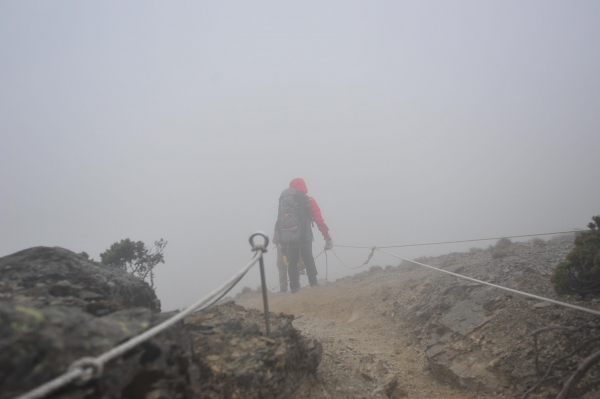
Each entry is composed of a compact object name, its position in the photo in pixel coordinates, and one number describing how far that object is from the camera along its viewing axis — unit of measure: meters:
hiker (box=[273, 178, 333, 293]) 11.37
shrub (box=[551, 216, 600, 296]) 4.16
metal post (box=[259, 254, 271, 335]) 2.95
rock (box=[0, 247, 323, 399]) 1.43
